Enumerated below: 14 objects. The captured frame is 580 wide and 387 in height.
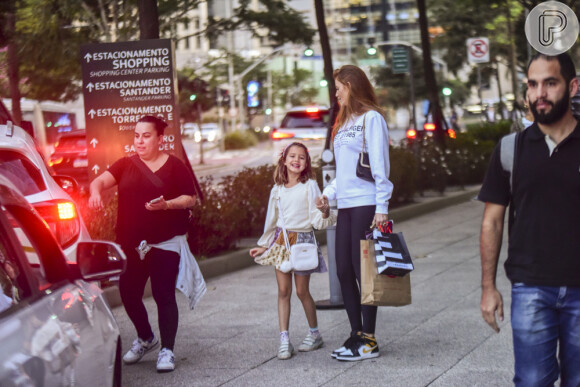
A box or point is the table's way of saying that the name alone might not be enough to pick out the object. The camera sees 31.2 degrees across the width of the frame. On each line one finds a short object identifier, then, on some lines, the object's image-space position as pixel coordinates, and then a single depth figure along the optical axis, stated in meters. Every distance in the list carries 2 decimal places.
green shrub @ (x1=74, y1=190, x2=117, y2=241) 10.19
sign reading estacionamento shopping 11.64
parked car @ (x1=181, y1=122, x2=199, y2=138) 84.81
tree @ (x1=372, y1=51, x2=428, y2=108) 74.06
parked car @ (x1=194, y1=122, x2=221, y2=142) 74.31
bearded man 3.99
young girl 7.27
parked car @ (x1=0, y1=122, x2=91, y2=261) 6.88
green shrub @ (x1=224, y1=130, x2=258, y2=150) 66.88
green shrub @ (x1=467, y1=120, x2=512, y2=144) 29.50
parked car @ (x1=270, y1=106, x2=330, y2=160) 23.56
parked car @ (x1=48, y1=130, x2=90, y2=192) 23.88
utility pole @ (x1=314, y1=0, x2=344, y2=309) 8.77
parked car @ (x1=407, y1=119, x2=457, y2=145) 23.65
